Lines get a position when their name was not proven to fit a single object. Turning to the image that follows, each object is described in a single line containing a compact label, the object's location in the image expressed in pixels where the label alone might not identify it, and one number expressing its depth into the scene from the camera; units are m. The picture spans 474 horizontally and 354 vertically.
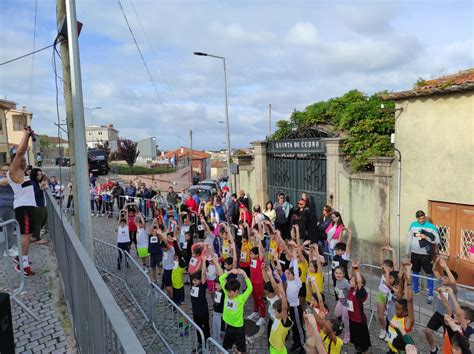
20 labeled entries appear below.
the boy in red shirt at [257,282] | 7.26
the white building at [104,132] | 100.12
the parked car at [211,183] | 25.40
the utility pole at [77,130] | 5.74
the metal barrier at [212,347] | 4.40
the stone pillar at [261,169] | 15.23
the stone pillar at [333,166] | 11.32
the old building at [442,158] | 8.05
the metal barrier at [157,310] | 5.39
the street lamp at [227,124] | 19.20
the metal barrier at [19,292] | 5.00
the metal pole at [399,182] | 9.38
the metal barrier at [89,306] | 2.24
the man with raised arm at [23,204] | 6.29
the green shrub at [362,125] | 10.55
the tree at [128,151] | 48.97
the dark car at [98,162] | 32.59
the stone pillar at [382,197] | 9.66
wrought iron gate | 12.38
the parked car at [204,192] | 19.28
